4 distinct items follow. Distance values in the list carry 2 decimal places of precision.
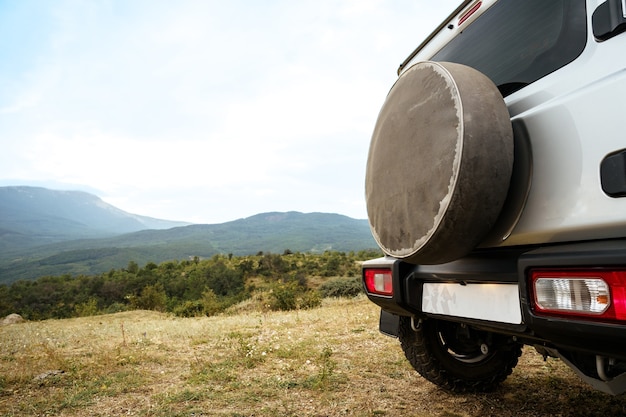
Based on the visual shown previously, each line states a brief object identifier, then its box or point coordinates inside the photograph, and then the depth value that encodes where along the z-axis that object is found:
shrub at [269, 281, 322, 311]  11.66
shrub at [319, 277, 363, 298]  17.28
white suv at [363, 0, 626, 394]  1.13
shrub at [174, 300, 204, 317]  13.65
